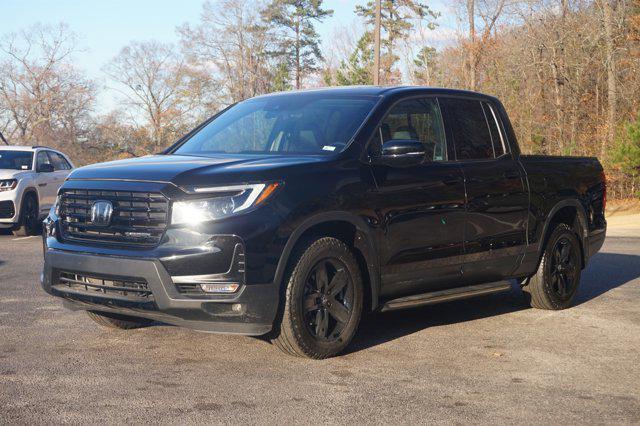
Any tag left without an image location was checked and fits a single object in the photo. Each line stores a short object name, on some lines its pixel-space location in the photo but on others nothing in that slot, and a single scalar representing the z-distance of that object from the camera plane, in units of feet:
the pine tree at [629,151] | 81.00
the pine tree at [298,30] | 208.23
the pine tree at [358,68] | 168.96
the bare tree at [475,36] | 149.48
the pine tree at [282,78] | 194.18
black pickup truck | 18.57
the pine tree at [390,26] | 194.08
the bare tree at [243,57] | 204.96
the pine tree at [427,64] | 178.42
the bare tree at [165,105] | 222.69
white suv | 54.80
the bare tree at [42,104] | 195.83
